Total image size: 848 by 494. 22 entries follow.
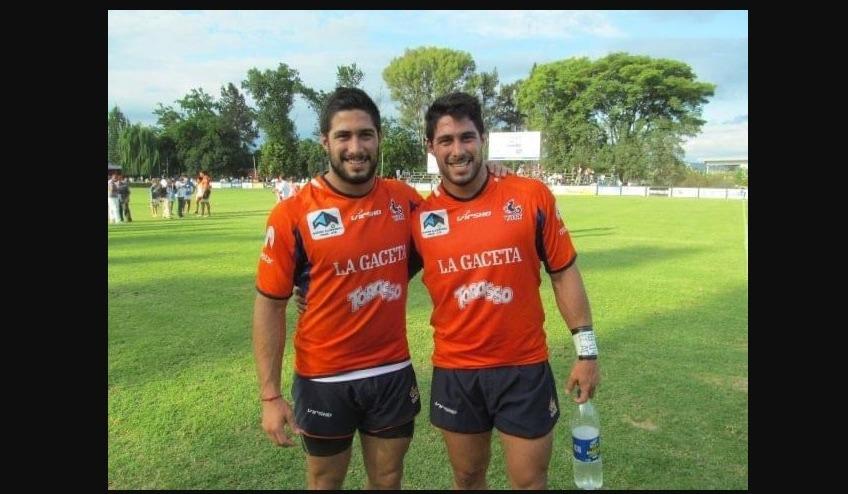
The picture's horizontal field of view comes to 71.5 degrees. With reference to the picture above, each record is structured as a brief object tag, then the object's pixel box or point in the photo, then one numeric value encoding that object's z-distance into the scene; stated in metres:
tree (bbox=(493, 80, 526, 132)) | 85.12
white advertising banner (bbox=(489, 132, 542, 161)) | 38.56
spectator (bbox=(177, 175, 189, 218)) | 25.80
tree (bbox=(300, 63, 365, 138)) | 77.06
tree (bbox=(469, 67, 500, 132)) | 77.06
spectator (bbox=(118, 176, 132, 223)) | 22.47
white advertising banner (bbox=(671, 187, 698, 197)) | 51.06
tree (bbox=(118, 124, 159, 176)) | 82.81
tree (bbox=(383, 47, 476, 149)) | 73.88
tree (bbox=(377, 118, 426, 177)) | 67.81
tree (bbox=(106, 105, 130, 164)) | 89.75
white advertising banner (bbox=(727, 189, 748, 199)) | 45.34
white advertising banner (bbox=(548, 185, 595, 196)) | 54.62
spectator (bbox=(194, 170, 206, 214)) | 26.41
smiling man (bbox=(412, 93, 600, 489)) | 3.11
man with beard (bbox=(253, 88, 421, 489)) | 3.12
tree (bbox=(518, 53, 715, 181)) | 60.84
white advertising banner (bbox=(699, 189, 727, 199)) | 47.91
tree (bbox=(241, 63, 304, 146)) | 83.81
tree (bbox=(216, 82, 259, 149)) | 91.38
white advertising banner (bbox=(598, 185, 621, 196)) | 53.53
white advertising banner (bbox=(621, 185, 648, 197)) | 53.44
